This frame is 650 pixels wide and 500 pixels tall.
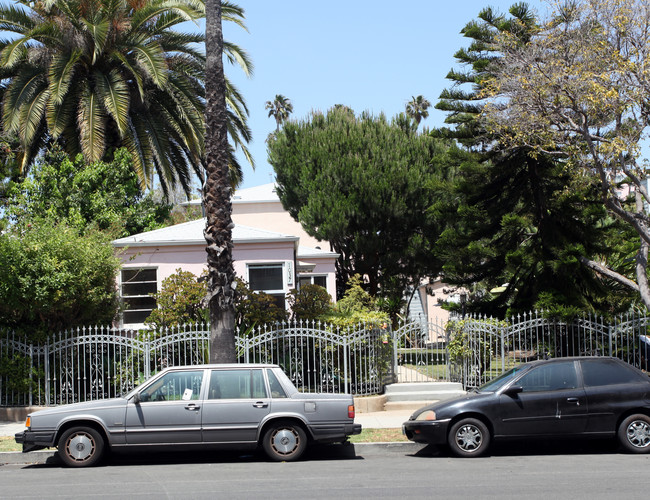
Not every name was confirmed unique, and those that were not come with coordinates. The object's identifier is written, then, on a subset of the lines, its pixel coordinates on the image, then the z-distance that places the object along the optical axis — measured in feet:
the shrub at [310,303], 56.95
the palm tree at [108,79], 69.41
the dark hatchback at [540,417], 34.53
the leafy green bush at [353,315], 53.06
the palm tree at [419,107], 219.41
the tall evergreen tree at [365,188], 95.14
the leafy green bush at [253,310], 52.85
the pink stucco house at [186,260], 64.08
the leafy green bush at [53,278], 48.32
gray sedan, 33.35
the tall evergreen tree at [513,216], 61.98
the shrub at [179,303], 52.90
